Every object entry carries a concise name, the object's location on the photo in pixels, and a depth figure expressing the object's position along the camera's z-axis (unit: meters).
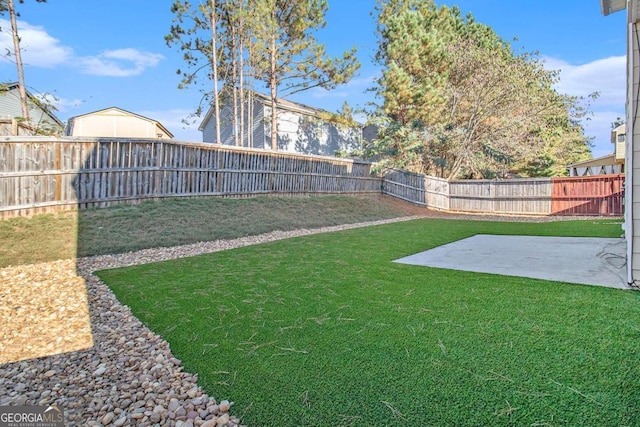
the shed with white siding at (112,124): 16.73
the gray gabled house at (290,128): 16.56
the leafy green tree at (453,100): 13.44
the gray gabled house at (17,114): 7.88
